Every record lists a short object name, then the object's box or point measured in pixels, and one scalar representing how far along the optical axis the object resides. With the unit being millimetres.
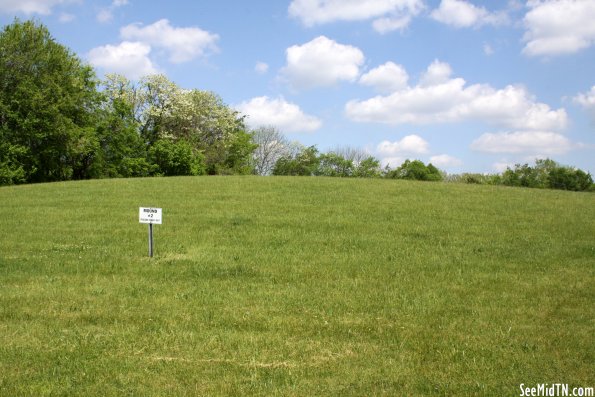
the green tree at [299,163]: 99688
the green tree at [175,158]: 62562
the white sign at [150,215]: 14242
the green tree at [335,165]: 105375
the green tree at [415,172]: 104500
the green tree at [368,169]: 106750
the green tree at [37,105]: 46344
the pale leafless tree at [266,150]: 98062
